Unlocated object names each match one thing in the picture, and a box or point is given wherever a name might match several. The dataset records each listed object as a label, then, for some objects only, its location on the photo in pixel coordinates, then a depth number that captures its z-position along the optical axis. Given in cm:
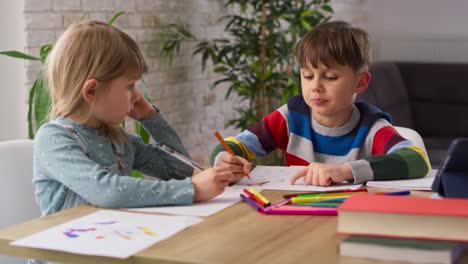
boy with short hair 231
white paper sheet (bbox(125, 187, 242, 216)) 187
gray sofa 457
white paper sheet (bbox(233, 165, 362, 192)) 206
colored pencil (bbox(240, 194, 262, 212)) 188
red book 159
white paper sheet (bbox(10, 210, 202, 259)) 166
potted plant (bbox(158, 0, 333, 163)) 430
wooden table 162
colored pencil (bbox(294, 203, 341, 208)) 187
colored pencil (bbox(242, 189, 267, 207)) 190
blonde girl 193
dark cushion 439
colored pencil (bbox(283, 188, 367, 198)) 196
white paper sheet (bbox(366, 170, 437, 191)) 205
